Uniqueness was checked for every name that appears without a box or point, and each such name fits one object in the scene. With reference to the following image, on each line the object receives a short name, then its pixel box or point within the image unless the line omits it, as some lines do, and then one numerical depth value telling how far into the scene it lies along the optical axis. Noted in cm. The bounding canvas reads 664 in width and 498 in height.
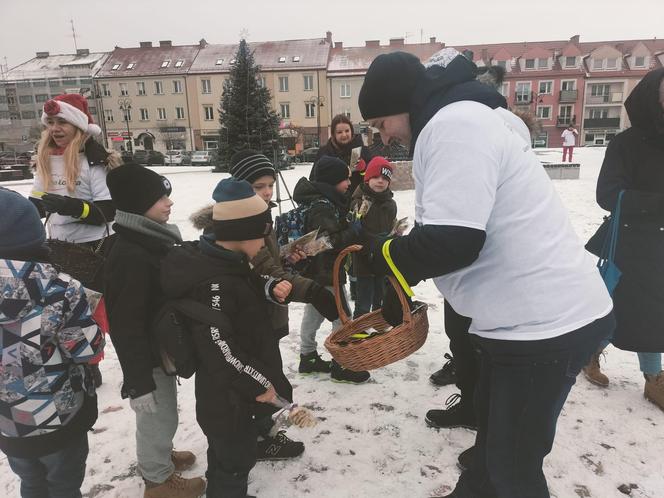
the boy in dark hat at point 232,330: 185
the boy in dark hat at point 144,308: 201
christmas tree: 2203
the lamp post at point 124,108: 4476
